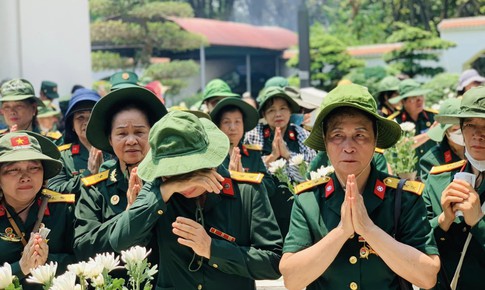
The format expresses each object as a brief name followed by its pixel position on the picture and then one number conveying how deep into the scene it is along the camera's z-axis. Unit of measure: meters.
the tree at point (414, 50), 21.41
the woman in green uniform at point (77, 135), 5.55
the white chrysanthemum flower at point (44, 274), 2.66
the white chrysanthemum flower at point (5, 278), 2.66
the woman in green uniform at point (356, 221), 2.72
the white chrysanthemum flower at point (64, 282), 2.51
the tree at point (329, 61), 22.94
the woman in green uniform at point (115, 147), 3.51
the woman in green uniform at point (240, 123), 5.79
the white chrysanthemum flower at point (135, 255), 2.66
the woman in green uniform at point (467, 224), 3.20
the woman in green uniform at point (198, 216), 2.98
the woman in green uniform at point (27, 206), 3.45
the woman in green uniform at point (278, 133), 6.20
